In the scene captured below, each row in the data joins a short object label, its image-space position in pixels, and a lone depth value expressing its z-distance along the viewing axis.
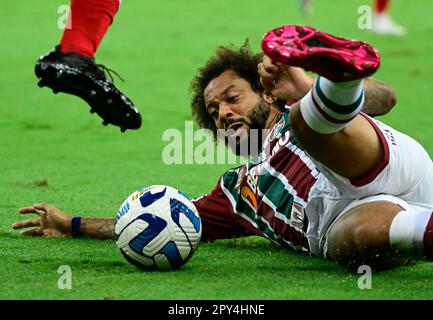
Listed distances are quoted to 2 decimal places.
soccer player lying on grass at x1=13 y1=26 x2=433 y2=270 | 6.46
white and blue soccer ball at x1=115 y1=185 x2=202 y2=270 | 7.21
